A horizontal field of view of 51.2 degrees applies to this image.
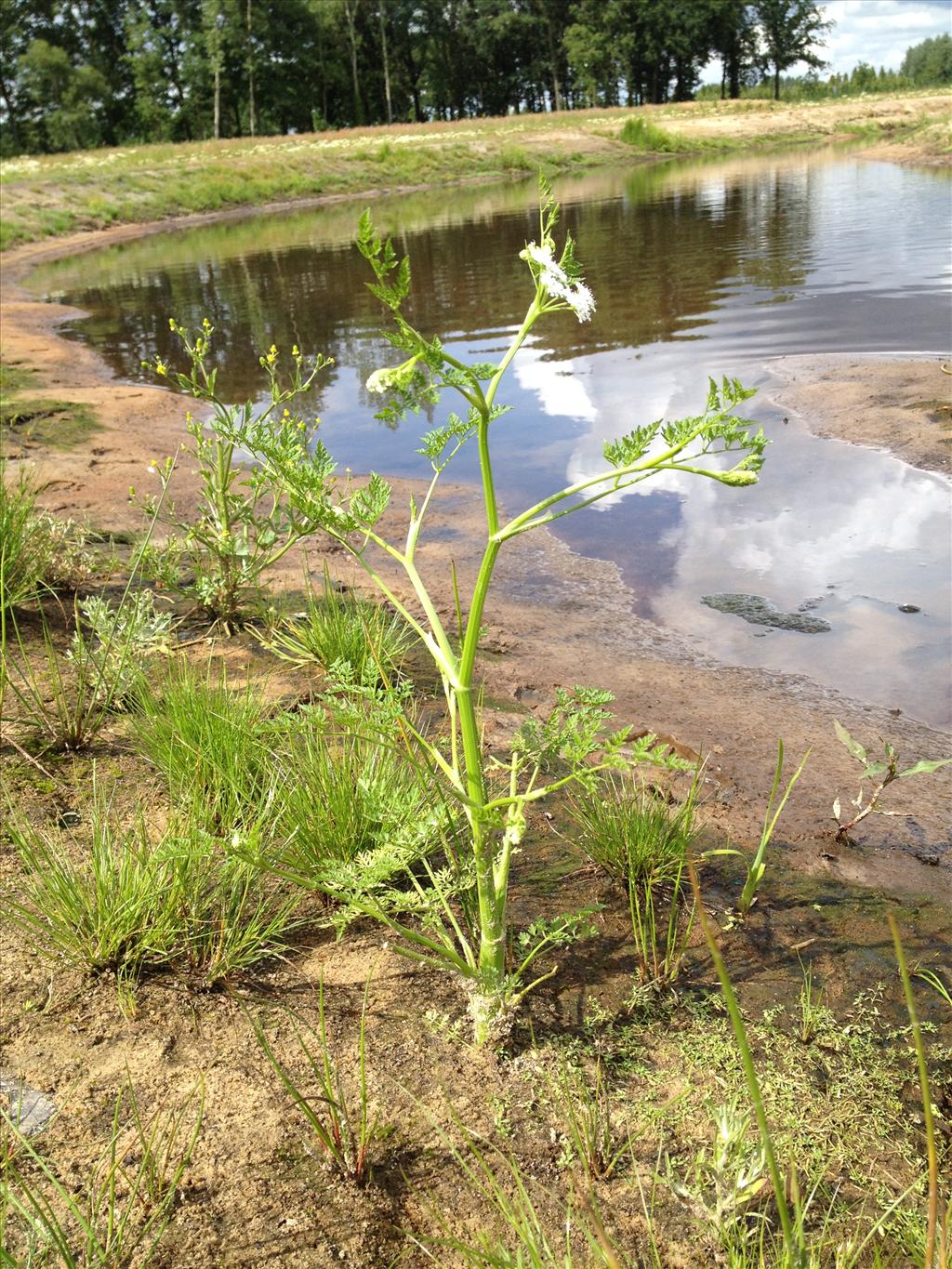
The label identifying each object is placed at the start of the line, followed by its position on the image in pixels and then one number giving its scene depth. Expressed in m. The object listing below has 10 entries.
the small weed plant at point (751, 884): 2.41
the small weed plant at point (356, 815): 2.16
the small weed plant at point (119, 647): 3.03
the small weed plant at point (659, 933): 2.16
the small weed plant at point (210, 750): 2.52
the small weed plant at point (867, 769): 2.52
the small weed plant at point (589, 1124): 1.70
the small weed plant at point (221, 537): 3.77
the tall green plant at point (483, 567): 1.68
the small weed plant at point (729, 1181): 1.42
